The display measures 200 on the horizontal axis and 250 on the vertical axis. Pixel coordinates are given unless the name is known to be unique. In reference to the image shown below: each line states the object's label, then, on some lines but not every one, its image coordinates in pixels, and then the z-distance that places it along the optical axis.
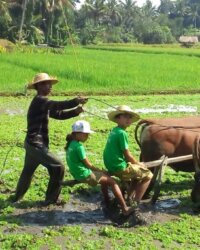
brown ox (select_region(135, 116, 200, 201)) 6.27
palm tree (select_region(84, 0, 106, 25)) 69.75
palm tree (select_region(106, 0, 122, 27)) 79.31
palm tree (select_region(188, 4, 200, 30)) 108.06
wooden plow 5.81
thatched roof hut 64.12
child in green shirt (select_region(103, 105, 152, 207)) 5.39
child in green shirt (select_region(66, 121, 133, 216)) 5.26
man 5.54
